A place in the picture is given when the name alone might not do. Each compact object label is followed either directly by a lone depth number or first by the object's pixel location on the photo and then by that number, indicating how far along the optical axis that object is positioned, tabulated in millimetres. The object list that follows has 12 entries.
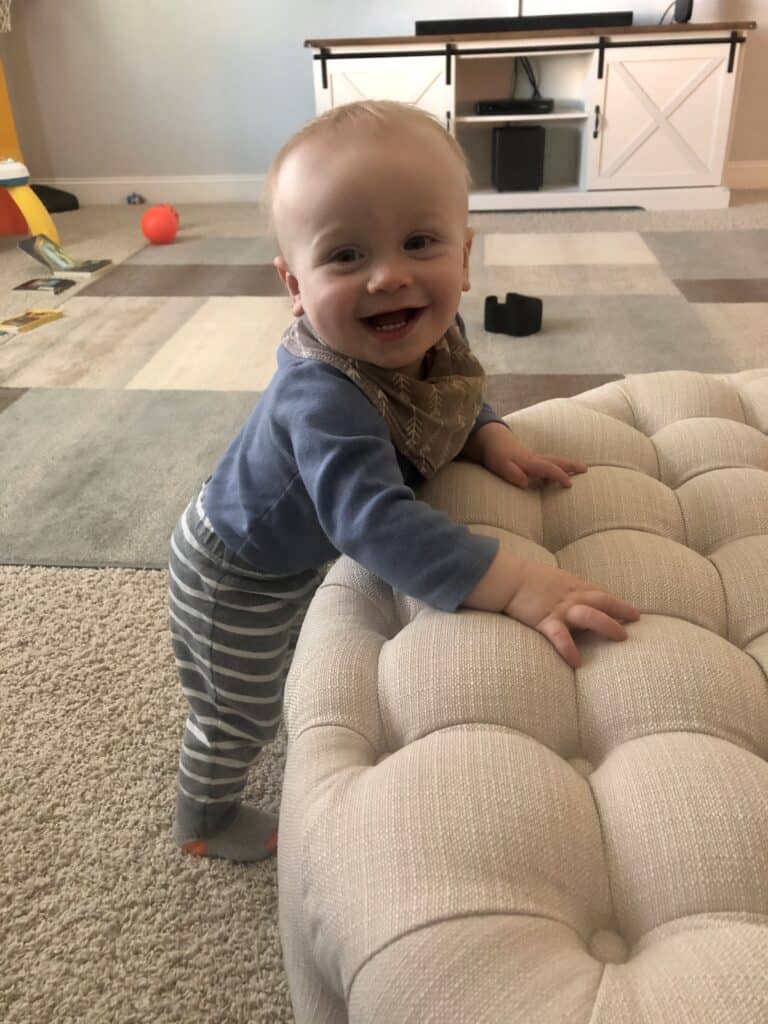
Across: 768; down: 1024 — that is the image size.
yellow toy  2584
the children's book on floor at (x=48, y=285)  2432
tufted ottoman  404
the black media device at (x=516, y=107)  3045
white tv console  2871
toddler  615
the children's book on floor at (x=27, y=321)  2162
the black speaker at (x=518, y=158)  3045
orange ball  2826
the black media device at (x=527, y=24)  2910
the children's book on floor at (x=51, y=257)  2549
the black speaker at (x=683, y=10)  2904
